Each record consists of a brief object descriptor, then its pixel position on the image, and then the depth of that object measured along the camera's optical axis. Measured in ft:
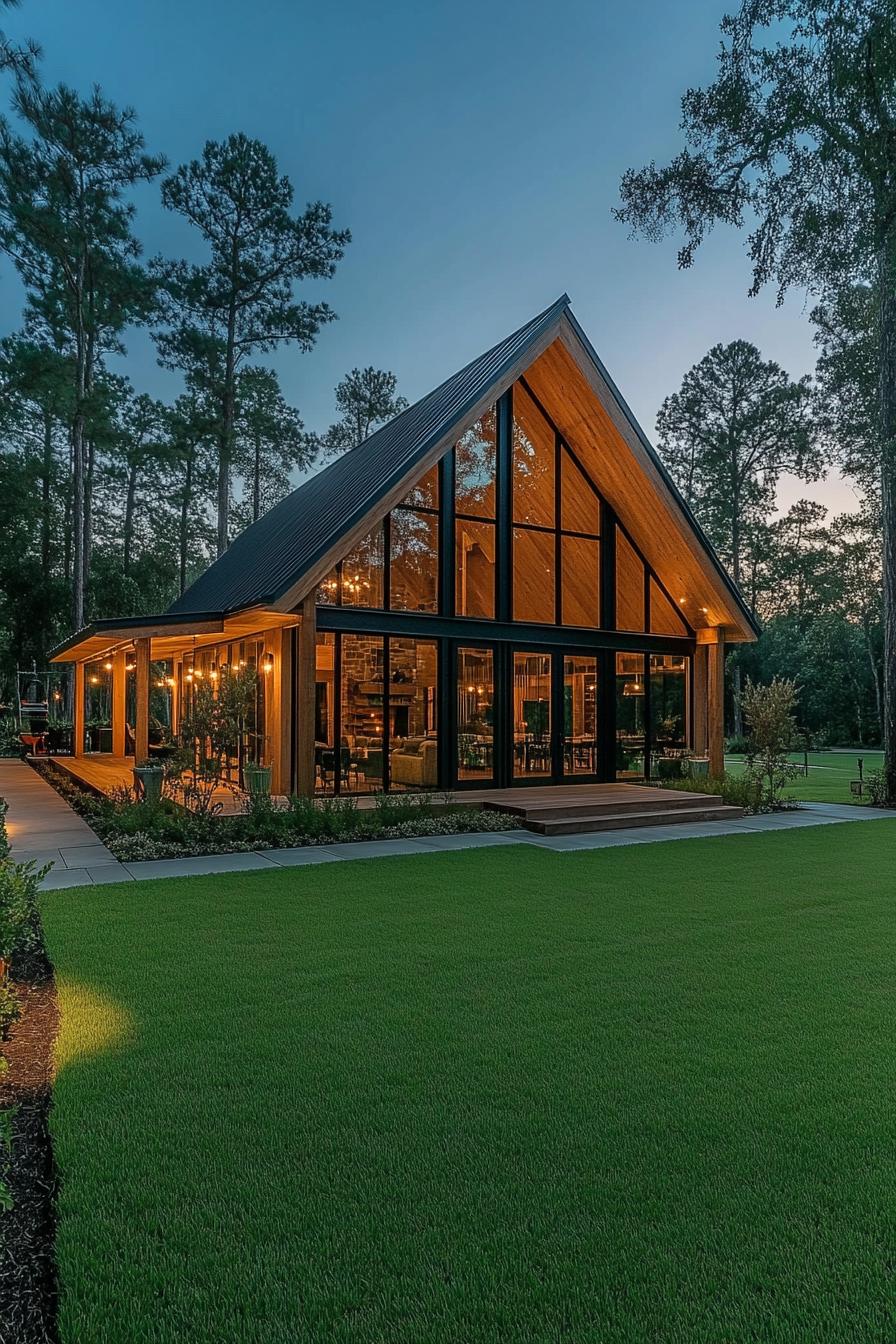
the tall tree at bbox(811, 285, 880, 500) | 67.21
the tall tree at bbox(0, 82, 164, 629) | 70.08
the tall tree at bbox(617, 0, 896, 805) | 39.17
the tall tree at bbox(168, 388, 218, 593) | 81.15
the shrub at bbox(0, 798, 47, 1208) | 12.18
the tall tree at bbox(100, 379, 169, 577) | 83.20
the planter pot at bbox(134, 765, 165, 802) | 34.79
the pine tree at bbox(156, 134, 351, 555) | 75.51
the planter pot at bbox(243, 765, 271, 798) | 35.60
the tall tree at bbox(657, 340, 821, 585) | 108.68
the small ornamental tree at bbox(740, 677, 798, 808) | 44.62
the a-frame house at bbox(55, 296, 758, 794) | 38.60
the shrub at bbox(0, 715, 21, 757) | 79.41
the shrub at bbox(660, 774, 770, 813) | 42.57
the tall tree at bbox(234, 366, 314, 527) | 84.33
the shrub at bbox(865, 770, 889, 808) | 45.72
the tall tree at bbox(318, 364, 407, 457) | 104.83
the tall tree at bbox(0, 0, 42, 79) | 47.14
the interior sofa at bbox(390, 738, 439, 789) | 40.83
